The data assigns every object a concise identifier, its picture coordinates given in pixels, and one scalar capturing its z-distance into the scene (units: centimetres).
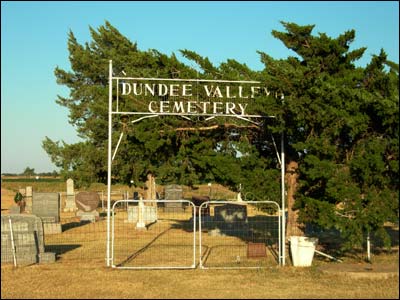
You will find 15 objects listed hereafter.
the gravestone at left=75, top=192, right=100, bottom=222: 3241
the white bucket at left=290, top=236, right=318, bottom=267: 1344
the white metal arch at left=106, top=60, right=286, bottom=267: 1355
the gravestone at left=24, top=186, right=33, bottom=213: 3699
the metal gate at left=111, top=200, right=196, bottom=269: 1483
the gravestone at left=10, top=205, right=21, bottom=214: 2767
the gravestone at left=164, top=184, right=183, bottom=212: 3534
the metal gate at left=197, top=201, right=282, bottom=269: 1451
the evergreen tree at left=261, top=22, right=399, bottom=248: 1226
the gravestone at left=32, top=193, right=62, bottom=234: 2617
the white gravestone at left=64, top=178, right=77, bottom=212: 3972
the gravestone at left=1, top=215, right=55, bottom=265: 1350
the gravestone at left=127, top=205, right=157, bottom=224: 2786
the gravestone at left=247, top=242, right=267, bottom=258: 1508
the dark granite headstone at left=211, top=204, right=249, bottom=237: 2414
